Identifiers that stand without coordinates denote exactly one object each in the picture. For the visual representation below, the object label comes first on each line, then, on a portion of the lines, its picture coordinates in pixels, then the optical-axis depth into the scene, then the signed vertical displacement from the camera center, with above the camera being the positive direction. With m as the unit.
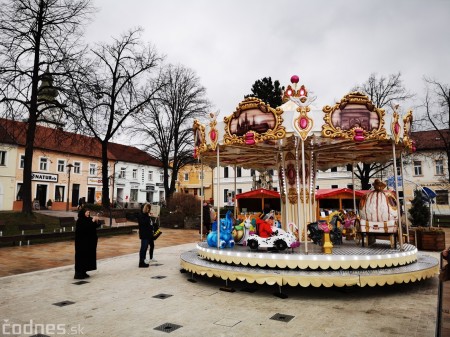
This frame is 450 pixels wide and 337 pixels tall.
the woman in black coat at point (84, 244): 7.89 -0.93
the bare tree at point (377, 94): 27.39 +9.71
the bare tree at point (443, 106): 25.52 +7.92
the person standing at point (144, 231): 9.38 -0.71
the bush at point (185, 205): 24.69 +0.13
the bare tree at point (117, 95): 24.61 +8.95
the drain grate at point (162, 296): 6.21 -1.78
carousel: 6.59 -0.45
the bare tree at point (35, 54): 16.69 +8.41
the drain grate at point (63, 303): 5.74 -1.76
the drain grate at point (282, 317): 5.00 -1.79
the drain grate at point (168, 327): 4.59 -1.76
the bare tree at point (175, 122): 29.66 +8.01
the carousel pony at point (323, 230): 8.01 -0.68
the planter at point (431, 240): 13.40 -1.51
